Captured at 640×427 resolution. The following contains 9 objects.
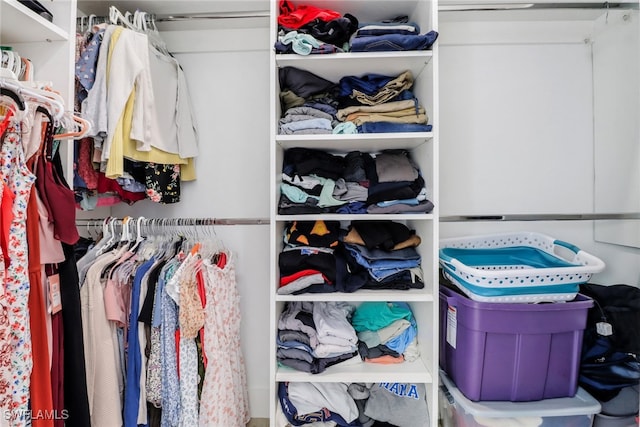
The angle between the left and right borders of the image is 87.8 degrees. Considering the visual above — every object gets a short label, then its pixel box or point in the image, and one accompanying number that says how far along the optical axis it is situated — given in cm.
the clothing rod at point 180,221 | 145
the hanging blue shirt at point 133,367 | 126
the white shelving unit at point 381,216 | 128
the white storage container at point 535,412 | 122
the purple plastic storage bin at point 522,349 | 124
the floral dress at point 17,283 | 81
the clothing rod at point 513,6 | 154
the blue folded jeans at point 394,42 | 125
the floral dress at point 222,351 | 130
